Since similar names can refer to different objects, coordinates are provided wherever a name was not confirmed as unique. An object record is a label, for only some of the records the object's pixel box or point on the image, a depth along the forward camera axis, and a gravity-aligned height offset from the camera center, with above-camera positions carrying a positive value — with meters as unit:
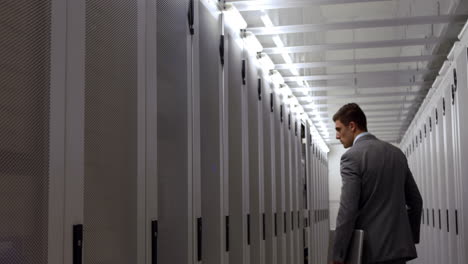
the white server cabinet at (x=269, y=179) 6.17 +0.03
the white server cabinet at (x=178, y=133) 3.06 +0.27
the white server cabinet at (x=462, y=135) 5.39 +0.42
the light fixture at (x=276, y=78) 6.95 +1.25
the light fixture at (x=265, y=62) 6.06 +1.27
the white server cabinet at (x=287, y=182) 7.56 -0.01
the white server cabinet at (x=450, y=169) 6.61 +0.10
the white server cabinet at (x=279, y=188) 6.90 -0.08
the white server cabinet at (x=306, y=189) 9.91 -0.14
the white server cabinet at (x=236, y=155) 4.71 +0.22
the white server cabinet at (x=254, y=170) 5.45 +0.11
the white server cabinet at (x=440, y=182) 7.64 -0.05
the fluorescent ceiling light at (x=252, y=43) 5.33 +1.29
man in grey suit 3.62 -0.14
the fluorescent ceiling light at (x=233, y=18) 4.43 +1.29
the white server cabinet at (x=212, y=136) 3.87 +0.31
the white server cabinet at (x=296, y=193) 8.45 -0.17
